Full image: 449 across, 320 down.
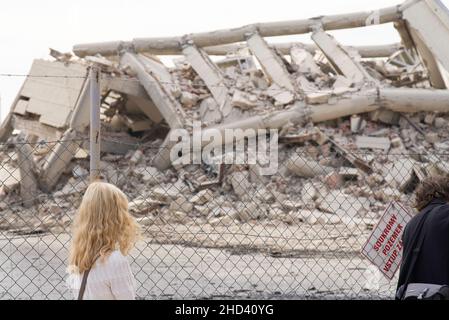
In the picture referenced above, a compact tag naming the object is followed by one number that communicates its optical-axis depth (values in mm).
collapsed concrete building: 20921
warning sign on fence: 8364
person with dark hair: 6296
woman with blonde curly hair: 5325
